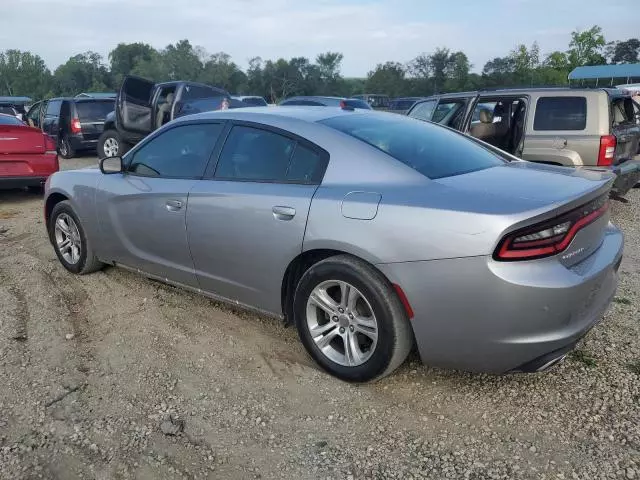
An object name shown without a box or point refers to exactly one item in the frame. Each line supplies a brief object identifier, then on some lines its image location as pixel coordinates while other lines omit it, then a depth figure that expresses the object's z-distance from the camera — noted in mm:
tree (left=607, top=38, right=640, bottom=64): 81188
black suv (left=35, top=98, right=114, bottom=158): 13523
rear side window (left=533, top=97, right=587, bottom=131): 6410
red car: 8062
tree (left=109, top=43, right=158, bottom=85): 90138
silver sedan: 2520
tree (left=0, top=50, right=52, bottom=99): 90562
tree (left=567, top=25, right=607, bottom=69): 66000
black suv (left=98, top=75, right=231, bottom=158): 9852
